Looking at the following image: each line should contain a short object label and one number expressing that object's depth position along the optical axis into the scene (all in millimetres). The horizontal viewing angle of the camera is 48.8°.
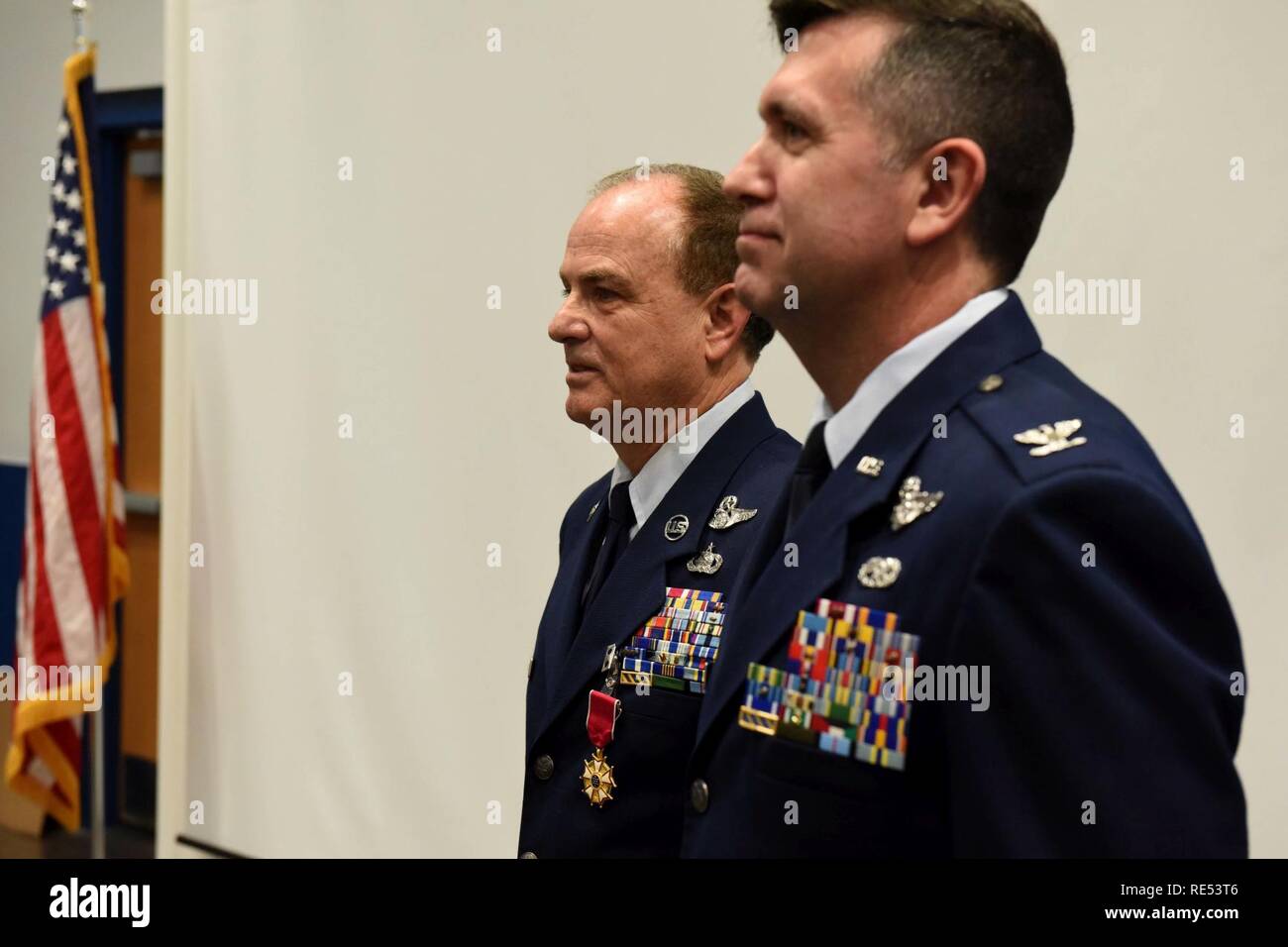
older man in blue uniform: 1511
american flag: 3459
